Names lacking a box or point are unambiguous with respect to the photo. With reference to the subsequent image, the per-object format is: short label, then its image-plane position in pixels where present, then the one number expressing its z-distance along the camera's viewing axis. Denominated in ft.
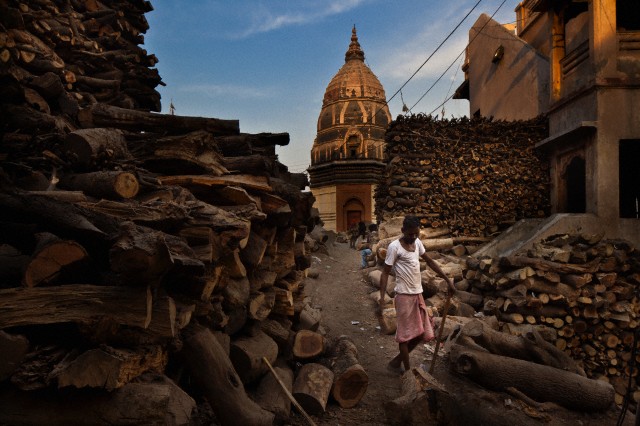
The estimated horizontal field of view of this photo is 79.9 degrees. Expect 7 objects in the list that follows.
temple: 82.99
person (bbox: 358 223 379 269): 39.29
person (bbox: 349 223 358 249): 61.56
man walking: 15.87
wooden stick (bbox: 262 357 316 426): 10.34
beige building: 27.50
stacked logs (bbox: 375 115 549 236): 32.42
